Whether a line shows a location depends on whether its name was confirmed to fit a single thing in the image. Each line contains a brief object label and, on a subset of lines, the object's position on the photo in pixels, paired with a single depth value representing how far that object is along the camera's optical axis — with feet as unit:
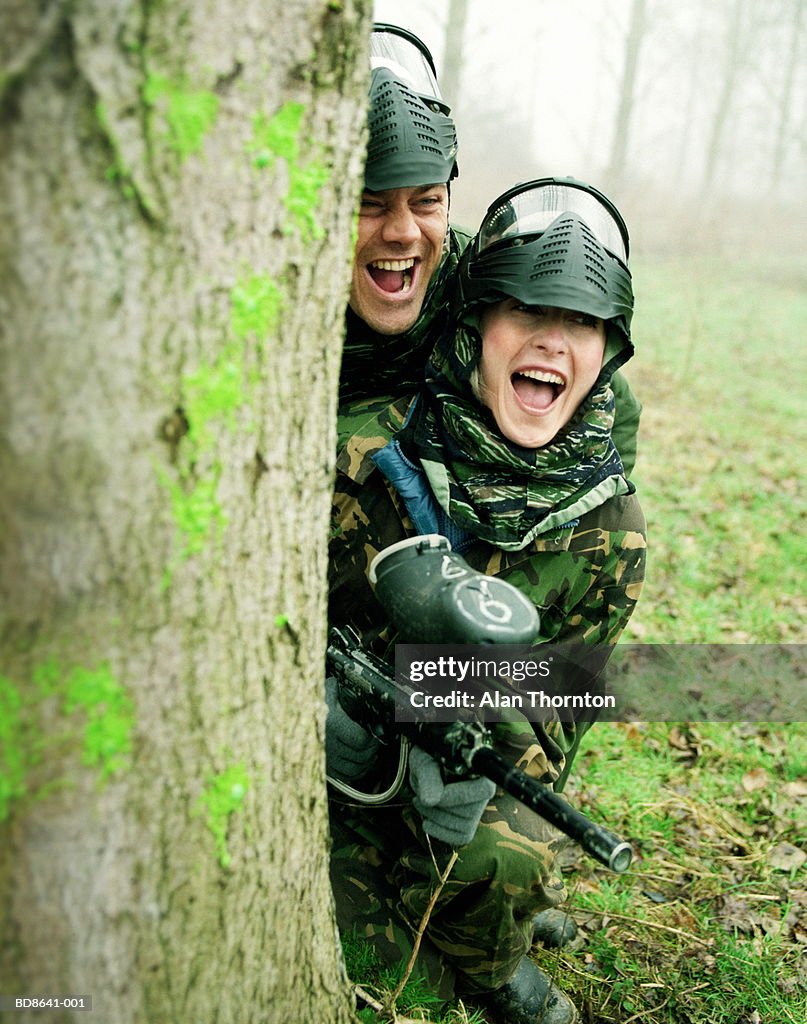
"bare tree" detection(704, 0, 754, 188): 63.98
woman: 8.17
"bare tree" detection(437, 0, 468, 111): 32.50
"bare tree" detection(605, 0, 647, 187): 51.83
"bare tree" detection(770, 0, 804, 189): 75.01
